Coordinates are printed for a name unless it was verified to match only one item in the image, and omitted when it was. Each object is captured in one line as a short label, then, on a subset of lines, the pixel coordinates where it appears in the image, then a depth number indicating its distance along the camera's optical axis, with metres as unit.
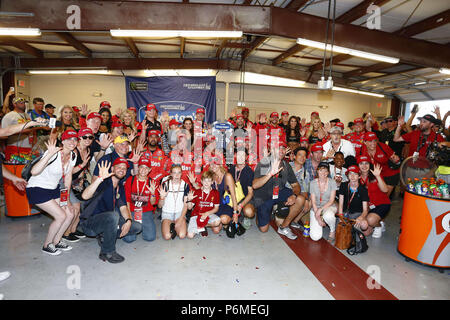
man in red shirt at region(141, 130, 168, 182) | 4.40
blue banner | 10.10
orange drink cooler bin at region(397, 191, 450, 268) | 3.12
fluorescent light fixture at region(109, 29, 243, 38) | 5.13
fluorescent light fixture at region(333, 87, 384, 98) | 12.30
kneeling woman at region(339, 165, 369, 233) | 4.06
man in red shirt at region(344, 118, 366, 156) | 5.50
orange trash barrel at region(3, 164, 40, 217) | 4.40
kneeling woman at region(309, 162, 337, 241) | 4.09
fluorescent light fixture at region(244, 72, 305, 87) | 11.78
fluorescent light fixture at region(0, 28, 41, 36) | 4.85
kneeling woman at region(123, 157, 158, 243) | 3.79
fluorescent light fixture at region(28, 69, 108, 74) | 10.09
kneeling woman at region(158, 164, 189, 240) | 4.00
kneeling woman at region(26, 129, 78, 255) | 3.10
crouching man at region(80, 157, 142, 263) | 3.26
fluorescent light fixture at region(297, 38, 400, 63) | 5.51
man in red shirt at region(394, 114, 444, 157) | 4.60
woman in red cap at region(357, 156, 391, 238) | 4.17
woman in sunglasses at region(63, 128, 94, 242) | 3.60
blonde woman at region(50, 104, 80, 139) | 4.89
